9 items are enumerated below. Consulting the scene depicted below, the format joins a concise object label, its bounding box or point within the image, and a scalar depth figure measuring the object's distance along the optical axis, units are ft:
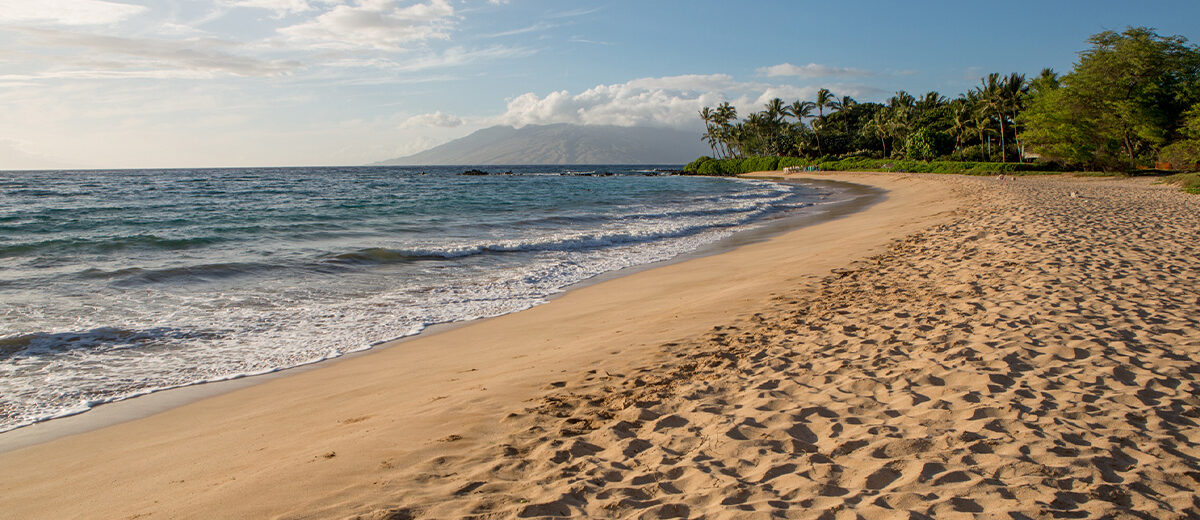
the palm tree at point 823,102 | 297.53
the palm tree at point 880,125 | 261.44
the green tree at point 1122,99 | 131.54
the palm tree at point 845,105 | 297.74
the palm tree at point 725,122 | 351.93
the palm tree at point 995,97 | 190.39
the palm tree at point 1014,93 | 191.52
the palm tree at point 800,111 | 308.40
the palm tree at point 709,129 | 361.71
